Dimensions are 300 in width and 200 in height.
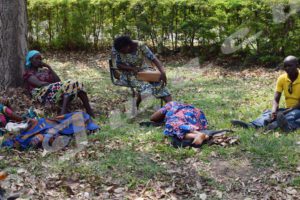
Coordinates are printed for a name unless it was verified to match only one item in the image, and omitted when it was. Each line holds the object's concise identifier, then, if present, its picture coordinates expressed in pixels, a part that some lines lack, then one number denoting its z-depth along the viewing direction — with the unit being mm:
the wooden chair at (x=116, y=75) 7586
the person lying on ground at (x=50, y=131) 5836
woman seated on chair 7363
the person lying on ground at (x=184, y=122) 5742
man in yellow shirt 6137
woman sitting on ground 7027
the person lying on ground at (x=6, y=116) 6234
